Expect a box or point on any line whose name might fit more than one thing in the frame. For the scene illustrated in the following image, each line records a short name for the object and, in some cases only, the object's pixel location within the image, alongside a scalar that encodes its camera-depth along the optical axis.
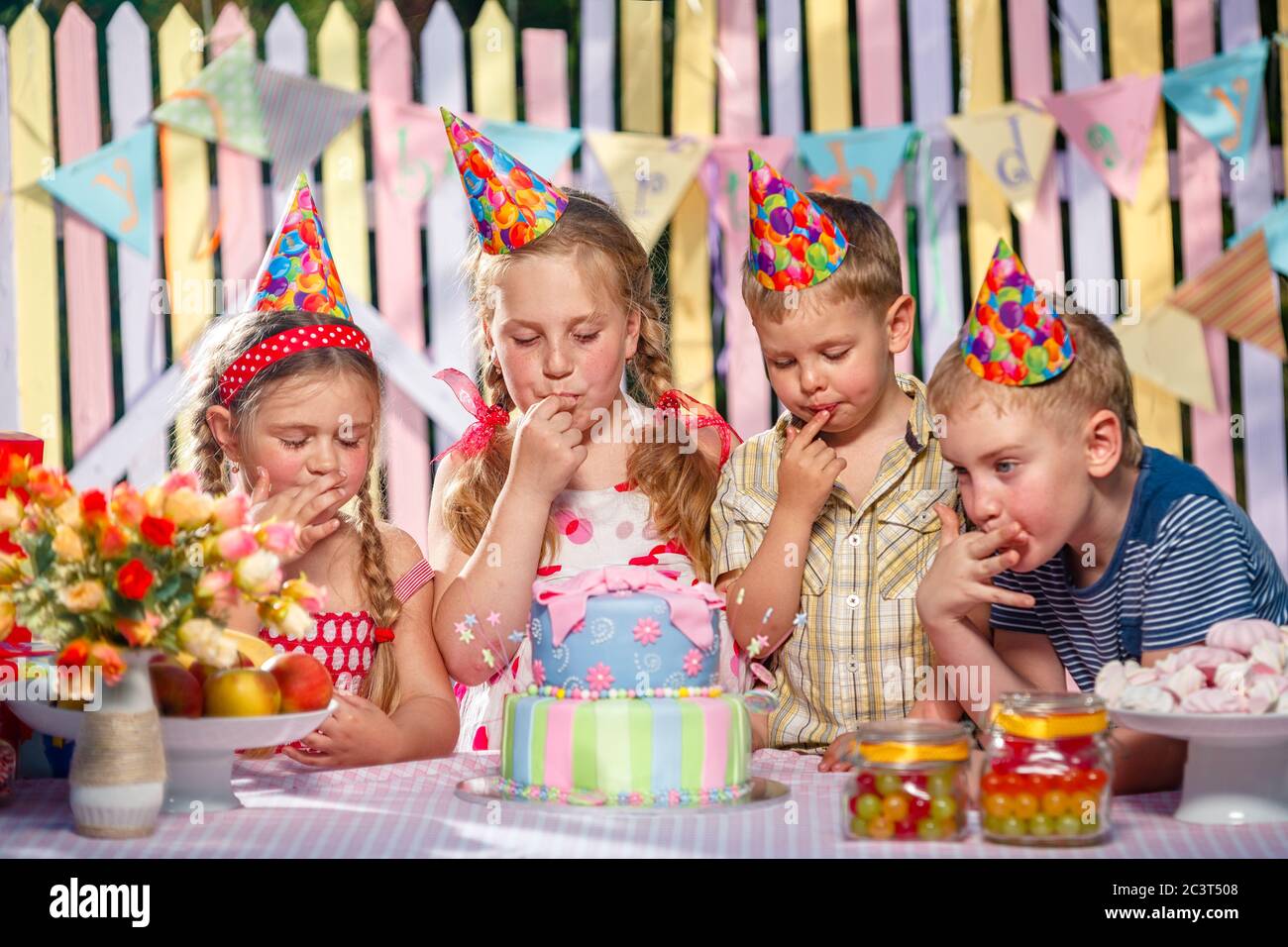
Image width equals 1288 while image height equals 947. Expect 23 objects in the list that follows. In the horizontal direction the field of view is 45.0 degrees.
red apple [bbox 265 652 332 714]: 2.11
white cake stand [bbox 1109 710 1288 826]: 1.97
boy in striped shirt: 2.23
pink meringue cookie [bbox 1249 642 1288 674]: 1.96
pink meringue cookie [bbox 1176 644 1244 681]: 2.00
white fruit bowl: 2.03
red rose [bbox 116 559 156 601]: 1.89
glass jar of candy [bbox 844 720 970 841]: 1.84
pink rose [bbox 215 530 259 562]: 1.95
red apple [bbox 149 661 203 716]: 2.05
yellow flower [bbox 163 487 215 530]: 1.94
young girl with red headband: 2.71
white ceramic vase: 1.90
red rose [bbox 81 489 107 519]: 1.93
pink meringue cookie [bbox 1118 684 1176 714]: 1.94
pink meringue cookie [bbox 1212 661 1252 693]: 1.93
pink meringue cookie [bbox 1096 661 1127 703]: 2.00
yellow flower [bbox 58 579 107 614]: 1.89
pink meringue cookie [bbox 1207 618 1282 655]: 2.03
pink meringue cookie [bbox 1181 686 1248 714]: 1.91
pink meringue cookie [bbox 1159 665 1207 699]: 1.95
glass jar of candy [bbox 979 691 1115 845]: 1.82
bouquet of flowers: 1.91
